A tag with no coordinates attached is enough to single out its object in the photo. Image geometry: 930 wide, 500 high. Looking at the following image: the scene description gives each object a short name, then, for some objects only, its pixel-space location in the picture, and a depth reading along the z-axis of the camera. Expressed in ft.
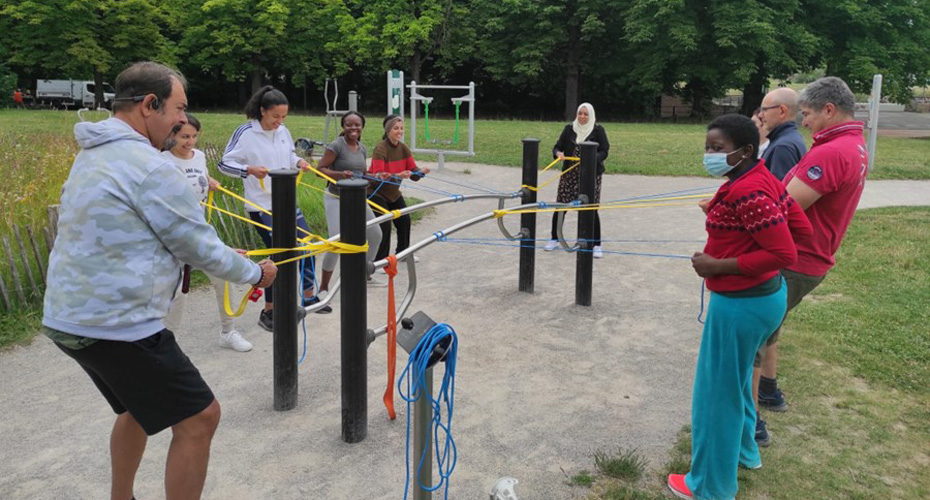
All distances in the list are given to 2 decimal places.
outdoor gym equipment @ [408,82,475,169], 46.06
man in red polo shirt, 11.28
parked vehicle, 131.52
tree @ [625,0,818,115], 104.73
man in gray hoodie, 7.72
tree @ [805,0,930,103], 104.78
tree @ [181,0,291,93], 125.39
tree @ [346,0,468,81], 122.31
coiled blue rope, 8.85
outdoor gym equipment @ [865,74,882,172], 47.52
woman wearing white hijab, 25.44
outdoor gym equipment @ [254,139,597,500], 9.04
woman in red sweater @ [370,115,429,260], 22.31
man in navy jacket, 13.05
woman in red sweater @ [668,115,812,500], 9.45
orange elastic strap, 12.16
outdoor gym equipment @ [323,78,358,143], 41.20
